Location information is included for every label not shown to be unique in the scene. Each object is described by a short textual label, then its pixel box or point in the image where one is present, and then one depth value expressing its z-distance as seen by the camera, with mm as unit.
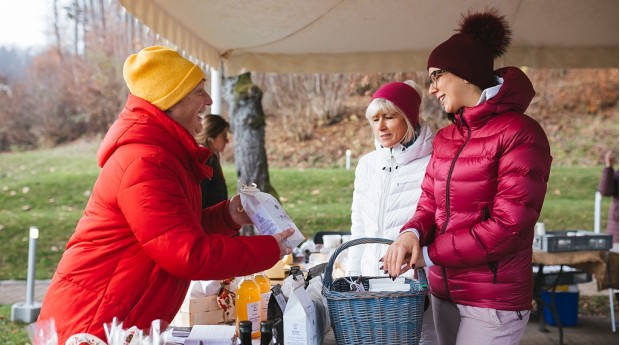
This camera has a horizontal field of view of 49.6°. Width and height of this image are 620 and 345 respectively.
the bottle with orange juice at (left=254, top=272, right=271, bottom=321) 2352
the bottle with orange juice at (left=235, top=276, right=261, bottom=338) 2266
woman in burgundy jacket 1927
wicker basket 1850
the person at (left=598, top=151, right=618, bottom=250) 8739
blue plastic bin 6434
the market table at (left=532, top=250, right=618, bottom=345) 5480
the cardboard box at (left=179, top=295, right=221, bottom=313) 2451
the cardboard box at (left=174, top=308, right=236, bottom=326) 2457
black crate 5453
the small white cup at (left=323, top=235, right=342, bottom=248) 4332
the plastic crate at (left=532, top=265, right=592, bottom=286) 6391
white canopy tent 4715
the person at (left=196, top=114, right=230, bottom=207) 4816
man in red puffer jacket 1710
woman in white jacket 2938
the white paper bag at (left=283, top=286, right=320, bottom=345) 1912
